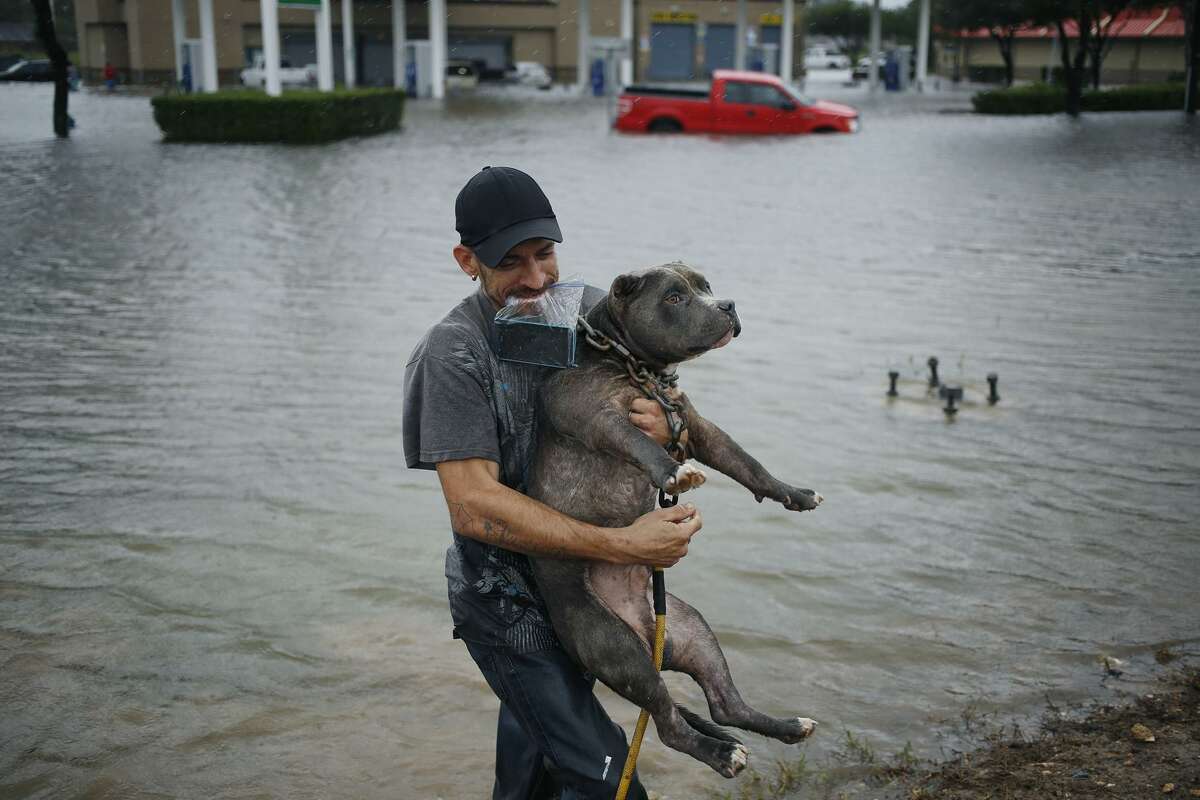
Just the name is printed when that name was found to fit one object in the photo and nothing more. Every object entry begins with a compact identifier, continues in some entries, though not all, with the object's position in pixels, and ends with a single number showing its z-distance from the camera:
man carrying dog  2.97
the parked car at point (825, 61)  81.62
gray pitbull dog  2.99
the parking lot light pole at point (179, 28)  40.22
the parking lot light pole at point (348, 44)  47.44
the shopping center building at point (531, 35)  60.72
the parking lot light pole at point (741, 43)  48.38
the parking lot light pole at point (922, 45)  51.94
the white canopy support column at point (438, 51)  44.94
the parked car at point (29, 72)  55.88
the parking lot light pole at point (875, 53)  50.28
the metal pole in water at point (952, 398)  8.34
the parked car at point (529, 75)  62.04
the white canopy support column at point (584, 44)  48.91
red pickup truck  30.34
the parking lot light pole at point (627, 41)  46.59
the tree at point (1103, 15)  38.06
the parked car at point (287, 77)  51.62
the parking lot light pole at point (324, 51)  33.06
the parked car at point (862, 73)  65.81
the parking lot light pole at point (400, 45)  48.50
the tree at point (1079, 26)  36.59
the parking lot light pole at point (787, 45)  46.14
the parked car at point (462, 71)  62.12
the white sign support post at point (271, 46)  30.86
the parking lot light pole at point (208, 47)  32.75
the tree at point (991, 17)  42.22
